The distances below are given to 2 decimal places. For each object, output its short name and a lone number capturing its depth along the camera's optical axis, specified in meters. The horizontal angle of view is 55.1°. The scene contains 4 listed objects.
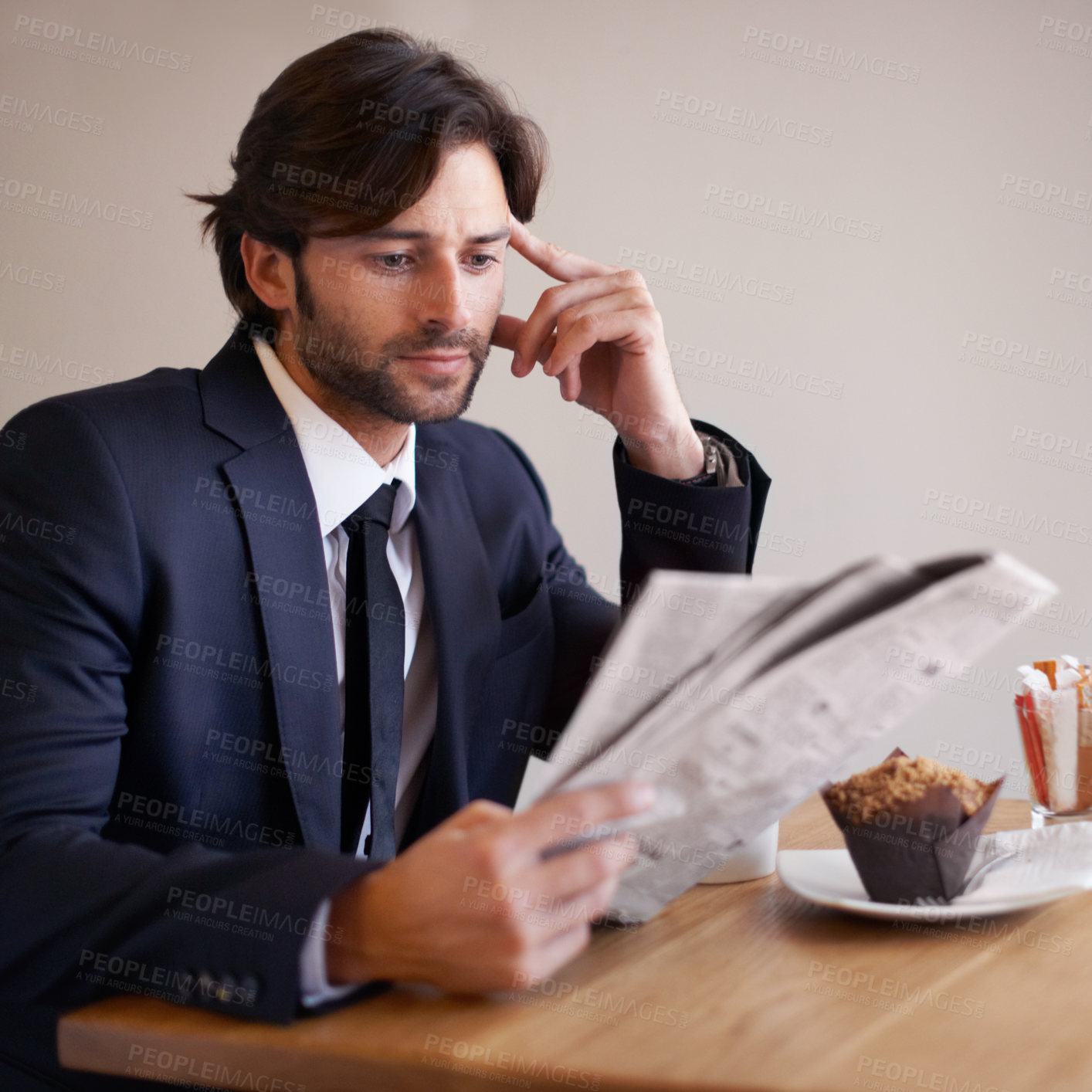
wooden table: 0.67
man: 0.75
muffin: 0.87
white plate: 0.86
